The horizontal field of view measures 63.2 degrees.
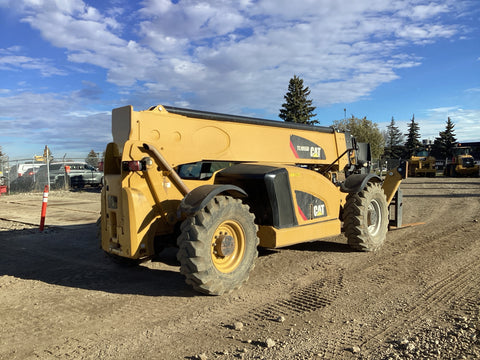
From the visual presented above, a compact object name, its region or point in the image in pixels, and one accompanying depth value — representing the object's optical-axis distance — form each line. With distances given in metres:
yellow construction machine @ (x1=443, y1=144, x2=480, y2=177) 32.94
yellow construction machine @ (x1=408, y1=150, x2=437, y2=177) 34.38
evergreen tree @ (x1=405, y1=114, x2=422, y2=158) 66.00
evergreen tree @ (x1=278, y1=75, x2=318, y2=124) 48.71
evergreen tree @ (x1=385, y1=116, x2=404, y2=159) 87.81
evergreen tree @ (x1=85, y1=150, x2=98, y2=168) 28.77
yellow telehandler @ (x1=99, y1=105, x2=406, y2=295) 4.84
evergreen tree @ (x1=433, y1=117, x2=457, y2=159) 60.49
